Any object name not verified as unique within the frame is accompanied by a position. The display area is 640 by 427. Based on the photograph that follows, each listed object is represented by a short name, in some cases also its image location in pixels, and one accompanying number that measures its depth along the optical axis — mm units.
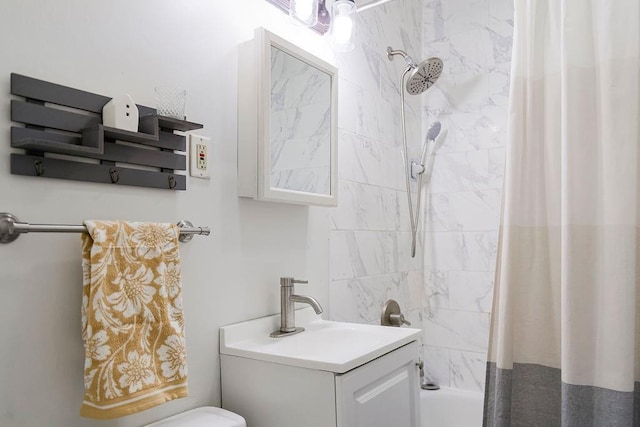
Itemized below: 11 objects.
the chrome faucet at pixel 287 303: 1568
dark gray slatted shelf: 954
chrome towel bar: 913
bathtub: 2393
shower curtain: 1073
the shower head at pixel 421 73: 2252
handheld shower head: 2654
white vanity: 1206
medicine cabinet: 1454
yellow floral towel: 958
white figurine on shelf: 1080
